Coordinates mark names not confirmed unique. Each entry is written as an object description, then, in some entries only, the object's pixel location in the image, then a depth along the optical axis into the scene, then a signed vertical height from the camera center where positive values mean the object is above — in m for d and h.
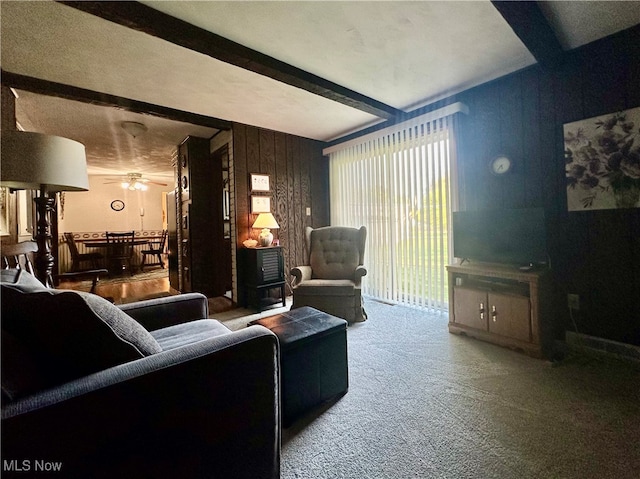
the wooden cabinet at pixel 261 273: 3.52 -0.38
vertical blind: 3.13 +0.44
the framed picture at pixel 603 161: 2.06 +0.54
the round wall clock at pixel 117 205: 7.76 +1.17
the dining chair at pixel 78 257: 6.12 -0.19
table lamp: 3.63 +0.22
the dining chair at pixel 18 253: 1.58 -0.01
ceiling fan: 6.73 +1.70
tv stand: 2.14 -0.58
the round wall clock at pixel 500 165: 2.66 +0.68
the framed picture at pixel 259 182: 3.87 +0.84
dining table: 6.57 +0.07
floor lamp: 1.50 +0.45
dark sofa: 0.71 -0.43
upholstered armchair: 2.96 -0.38
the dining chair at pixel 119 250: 6.56 -0.06
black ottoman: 1.48 -0.66
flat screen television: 2.30 +0.00
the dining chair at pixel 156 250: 7.17 -0.10
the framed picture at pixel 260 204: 3.88 +0.54
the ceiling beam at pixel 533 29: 1.75 +1.38
